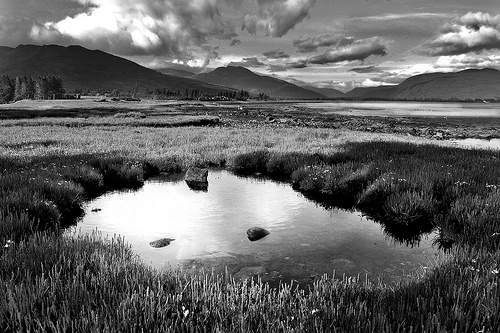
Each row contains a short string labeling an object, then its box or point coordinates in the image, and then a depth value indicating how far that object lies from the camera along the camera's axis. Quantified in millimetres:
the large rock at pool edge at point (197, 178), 14680
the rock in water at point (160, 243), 8102
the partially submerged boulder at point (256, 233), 8594
